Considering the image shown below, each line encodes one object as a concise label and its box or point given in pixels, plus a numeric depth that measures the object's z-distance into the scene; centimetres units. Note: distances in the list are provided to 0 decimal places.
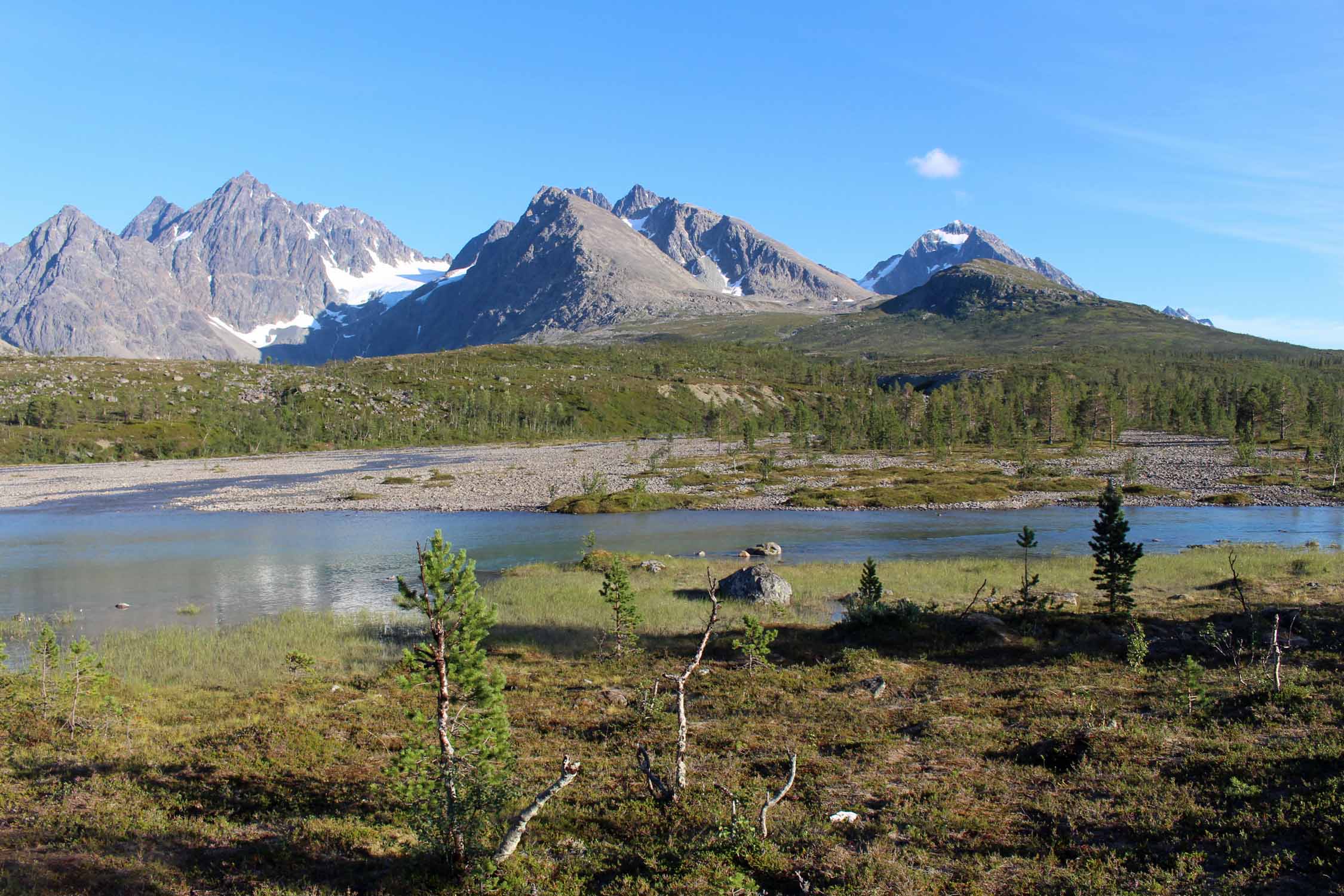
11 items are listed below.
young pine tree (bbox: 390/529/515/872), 1095
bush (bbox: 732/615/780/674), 2259
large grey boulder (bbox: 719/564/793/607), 3416
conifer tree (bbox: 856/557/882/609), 2886
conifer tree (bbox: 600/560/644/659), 2558
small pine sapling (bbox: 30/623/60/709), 1919
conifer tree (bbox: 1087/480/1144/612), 2720
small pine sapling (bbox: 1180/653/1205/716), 1717
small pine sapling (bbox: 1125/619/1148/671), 2091
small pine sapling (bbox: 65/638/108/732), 1830
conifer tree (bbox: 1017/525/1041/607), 2852
